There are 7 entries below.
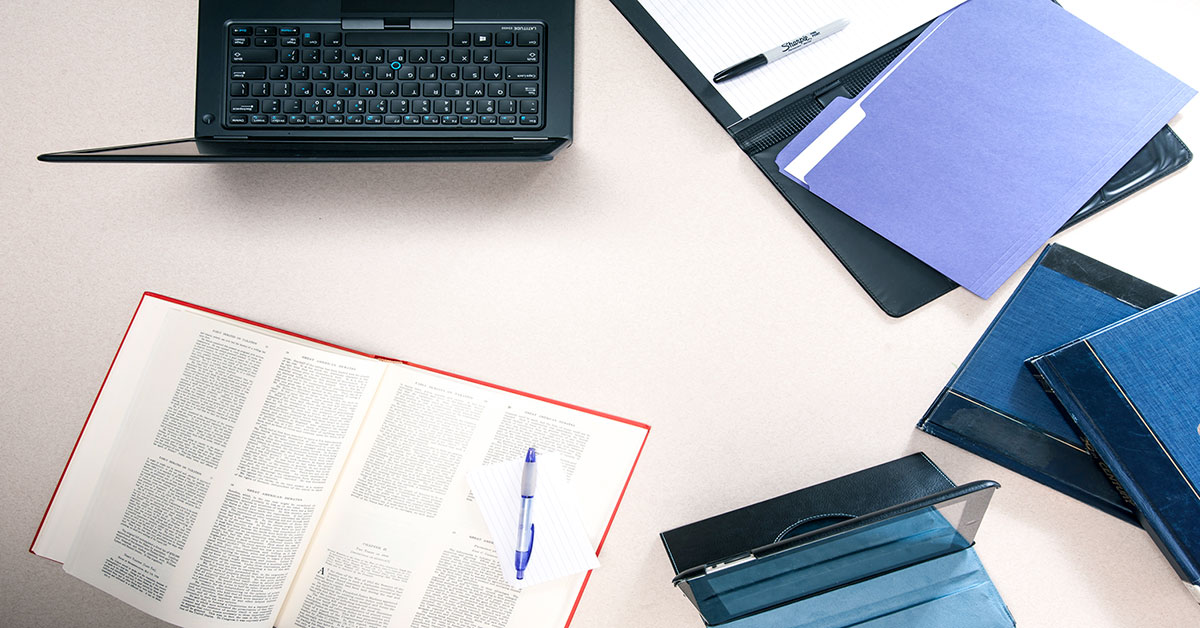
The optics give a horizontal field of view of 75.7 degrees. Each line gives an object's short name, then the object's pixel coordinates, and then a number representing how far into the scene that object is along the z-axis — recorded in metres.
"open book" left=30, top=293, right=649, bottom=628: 0.85
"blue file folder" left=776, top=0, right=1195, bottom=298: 0.84
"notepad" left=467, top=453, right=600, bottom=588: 0.84
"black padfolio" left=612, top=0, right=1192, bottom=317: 0.85
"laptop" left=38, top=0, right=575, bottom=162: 0.83
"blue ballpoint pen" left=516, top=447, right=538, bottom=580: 0.83
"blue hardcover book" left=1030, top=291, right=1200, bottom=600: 0.76
